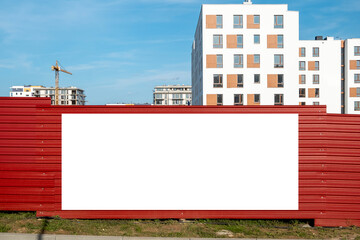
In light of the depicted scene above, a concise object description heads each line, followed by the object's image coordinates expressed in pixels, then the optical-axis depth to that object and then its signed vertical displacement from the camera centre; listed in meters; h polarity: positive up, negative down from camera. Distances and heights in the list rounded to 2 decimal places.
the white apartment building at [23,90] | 145.38 +14.72
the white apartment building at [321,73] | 57.50 +9.22
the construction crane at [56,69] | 104.03 +17.95
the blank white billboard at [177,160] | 5.93 -0.79
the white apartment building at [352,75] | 56.69 +8.81
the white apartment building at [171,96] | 142.38 +11.44
